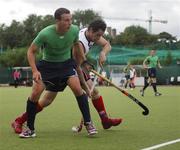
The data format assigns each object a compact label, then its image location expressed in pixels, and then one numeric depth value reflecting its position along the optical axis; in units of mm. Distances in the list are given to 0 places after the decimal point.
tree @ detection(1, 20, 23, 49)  115562
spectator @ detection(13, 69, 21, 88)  48703
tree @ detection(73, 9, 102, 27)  120169
